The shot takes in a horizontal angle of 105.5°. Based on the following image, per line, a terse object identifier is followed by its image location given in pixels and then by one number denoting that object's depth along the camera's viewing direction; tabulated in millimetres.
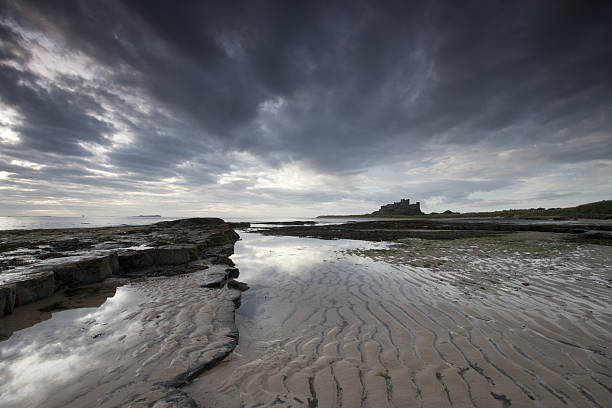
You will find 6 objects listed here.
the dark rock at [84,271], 6403
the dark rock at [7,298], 4457
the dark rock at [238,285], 6982
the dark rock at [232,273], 8306
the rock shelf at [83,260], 5277
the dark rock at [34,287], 4972
